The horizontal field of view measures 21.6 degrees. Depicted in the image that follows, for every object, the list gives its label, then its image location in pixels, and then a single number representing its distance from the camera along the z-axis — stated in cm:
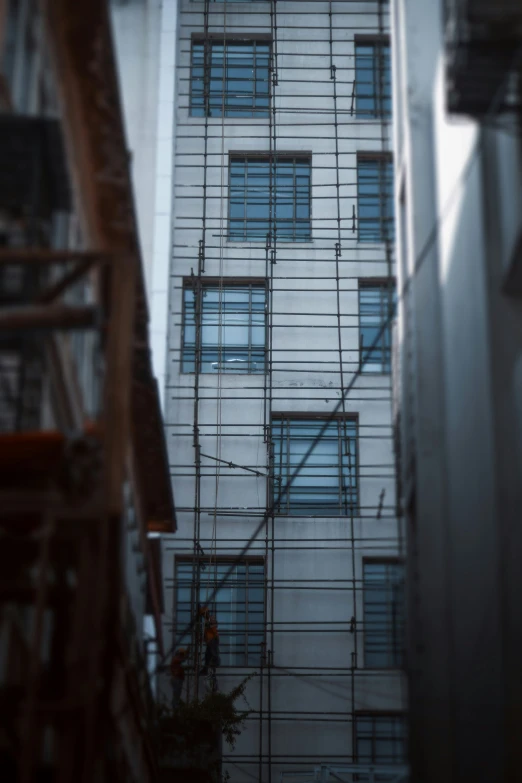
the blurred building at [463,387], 1205
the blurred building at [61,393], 896
